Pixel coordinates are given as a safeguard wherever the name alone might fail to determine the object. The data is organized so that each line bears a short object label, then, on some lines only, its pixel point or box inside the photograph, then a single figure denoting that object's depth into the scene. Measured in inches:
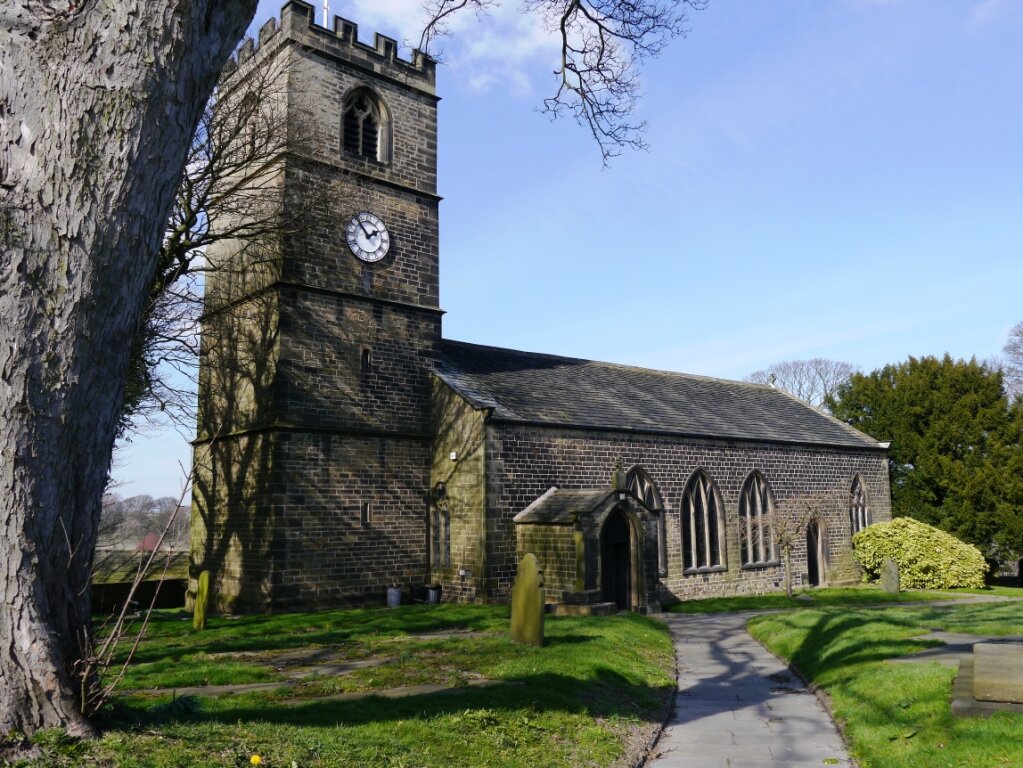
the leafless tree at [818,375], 2415.1
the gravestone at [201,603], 616.1
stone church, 745.6
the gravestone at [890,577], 1046.4
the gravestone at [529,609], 502.0
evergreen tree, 1307.8
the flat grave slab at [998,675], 312.5
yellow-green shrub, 1120.2
